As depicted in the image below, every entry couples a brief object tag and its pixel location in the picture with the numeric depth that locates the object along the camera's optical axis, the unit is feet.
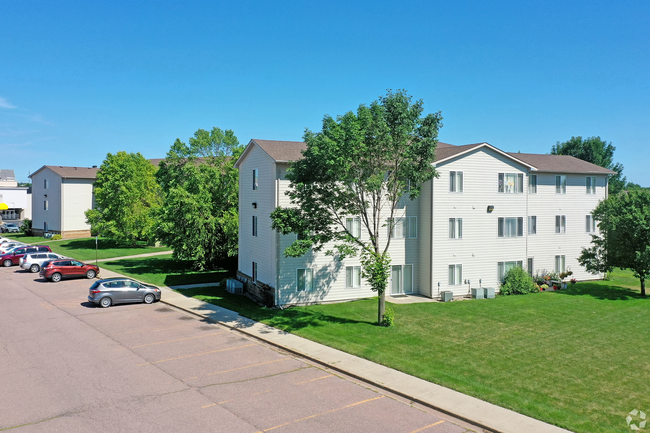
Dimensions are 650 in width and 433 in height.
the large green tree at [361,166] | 68.33
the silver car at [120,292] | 86.91
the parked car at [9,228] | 264.31
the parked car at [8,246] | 151.14
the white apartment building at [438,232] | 90.79
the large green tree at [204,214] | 124.88
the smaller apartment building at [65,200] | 227.40
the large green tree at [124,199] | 181.68
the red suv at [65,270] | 114.52
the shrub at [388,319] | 73.92
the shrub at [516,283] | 105.70
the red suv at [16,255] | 141.18
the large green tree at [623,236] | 100.68
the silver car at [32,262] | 130.11
